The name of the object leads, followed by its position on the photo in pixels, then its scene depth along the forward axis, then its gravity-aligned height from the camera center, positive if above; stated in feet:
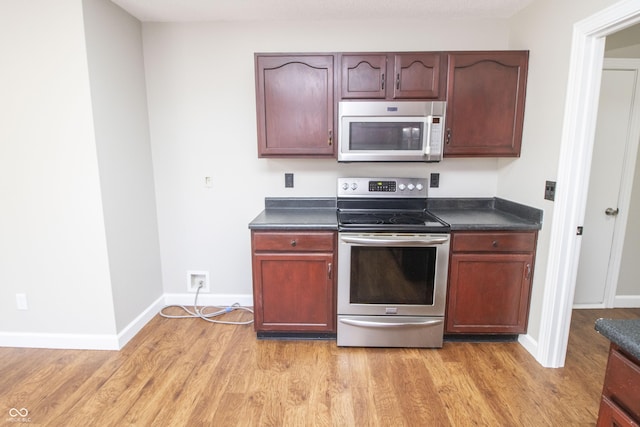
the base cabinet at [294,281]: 7.39 -2.76
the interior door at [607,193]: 8.43 -0.90
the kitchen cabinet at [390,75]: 7.43 +1.84
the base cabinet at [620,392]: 2.83 -2.05
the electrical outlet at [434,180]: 8.96 -0.58
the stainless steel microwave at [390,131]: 7.54 +0.62
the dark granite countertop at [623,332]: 2.76 -1.52
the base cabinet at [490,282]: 7.25 -2.71
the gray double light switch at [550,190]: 6.69 -0.64
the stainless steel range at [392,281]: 7.14 -2.68
